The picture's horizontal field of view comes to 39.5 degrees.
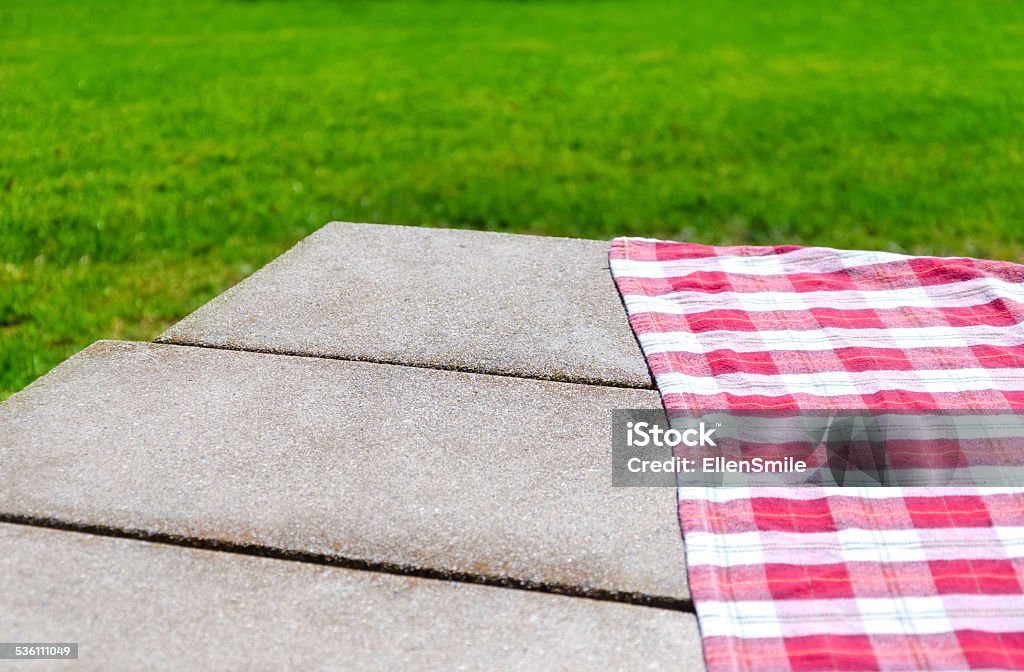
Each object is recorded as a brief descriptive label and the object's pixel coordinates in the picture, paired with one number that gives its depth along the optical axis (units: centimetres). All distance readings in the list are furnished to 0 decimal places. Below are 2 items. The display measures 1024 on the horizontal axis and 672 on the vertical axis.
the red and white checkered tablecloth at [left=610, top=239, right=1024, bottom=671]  74
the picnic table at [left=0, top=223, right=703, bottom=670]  73
